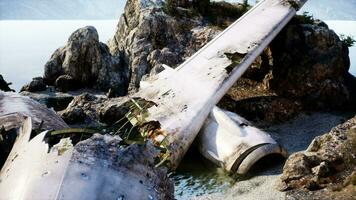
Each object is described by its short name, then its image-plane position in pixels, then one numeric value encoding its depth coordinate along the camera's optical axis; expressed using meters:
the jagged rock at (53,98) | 23.71
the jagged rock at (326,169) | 9.89
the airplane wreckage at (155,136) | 6.95
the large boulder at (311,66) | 18.89
